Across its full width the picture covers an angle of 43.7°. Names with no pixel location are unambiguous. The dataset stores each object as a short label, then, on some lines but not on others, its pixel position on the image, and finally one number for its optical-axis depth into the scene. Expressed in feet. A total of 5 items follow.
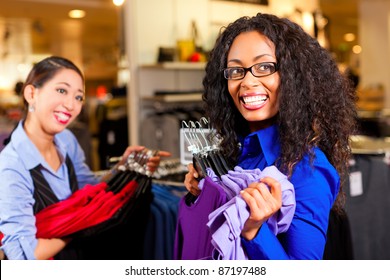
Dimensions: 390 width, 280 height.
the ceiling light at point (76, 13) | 24.49
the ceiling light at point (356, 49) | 39.22
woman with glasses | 3.57
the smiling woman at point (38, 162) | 4.76
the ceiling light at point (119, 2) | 15.66
